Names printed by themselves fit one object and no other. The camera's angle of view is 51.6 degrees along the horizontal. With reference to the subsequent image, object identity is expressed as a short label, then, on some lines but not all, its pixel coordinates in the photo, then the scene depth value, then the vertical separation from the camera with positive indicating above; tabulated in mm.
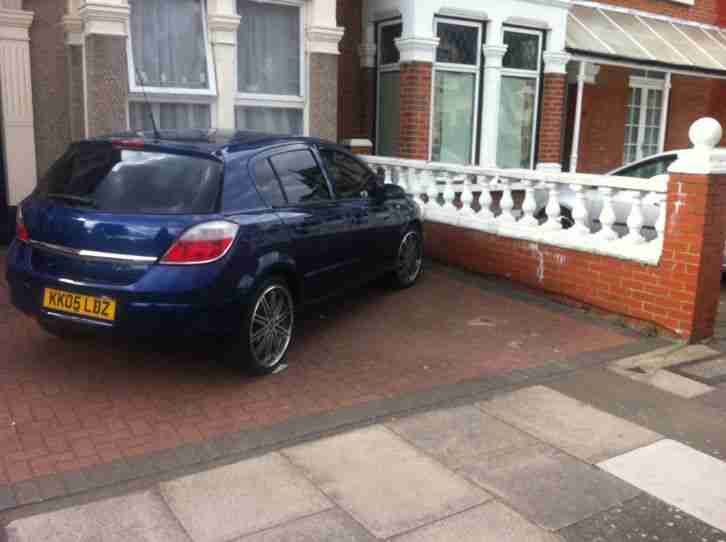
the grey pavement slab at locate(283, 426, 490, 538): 3615 -1864
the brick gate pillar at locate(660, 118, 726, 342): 6184 -870
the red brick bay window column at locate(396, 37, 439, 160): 10422 +359
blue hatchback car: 4590 -810
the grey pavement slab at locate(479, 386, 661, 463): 4469 -1875
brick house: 8492 +599
